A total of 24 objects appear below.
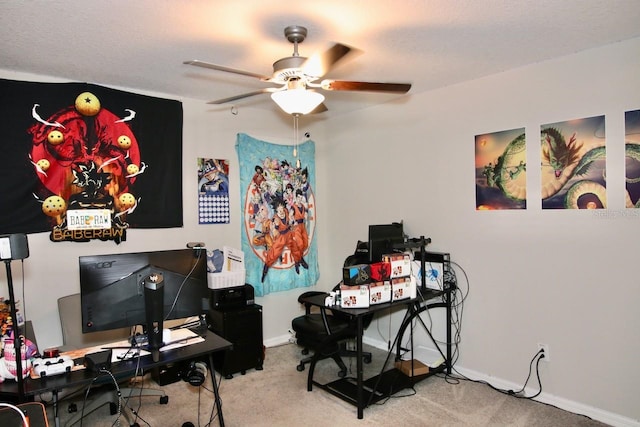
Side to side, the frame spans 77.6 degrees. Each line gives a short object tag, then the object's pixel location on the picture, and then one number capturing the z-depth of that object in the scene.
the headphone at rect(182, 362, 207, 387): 2.25
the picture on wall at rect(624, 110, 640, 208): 2.52
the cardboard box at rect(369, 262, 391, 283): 2.95
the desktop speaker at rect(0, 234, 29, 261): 1.75
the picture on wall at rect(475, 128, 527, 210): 3.05
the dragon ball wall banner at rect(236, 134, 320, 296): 4.15
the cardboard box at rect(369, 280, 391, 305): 2.87
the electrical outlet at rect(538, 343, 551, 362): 2.93
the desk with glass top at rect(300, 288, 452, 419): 2.76
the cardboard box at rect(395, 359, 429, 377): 3.26
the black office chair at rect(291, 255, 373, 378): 3.22
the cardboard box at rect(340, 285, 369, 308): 2.82
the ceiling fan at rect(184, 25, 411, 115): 2.16
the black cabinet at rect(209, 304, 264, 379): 3.44
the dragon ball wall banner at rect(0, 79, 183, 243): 2.94
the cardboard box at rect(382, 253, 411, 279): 3.03
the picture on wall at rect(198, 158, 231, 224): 3.85
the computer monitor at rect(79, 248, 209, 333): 2.04
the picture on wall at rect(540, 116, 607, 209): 2.67
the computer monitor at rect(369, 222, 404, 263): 3.27
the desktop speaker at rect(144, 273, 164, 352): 2.05
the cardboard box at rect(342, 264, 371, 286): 2.83
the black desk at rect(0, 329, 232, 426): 1.75
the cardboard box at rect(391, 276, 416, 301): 2.98
